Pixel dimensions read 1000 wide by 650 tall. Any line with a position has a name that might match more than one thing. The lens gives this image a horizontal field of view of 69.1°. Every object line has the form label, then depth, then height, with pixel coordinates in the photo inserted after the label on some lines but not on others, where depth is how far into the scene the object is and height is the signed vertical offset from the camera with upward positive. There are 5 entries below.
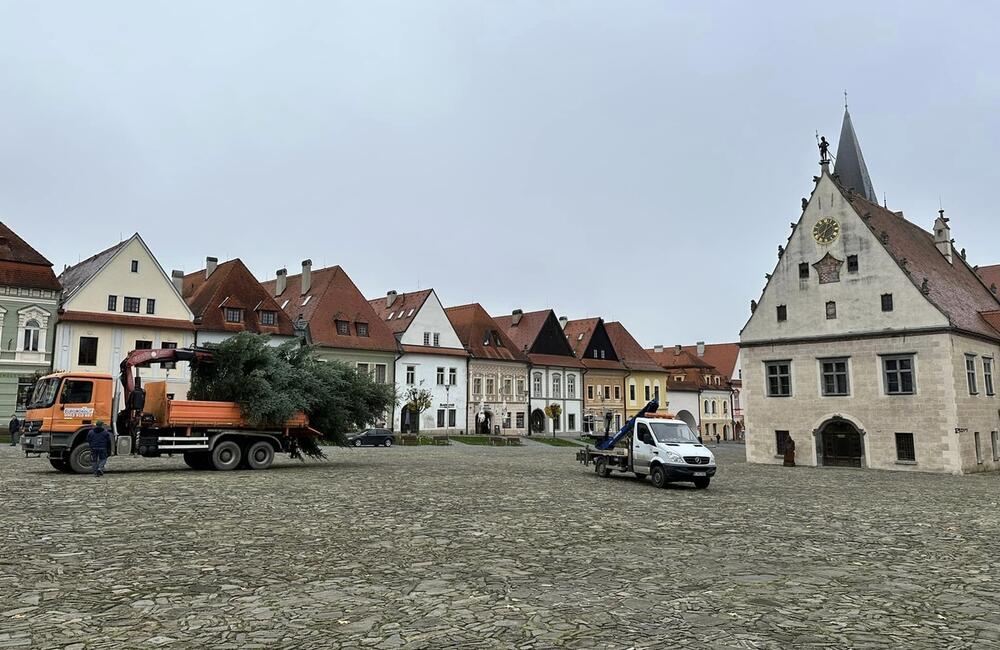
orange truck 21.25 -0.12
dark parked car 44.25 -1.18
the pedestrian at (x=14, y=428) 35.69 -0.36
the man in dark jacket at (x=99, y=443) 20.05 -0.63
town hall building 31.48 +3.04
